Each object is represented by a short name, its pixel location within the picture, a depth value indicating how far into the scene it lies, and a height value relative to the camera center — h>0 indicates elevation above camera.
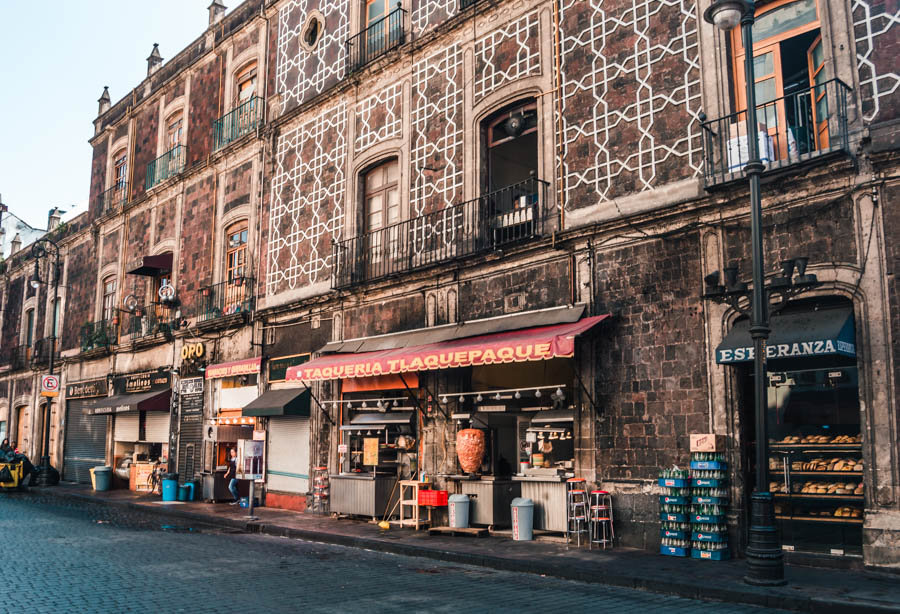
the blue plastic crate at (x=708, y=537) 10.12 -1.55
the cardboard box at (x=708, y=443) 10.40 -0.33
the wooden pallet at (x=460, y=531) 12.90 -1.88
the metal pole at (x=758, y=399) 8.35 +0.21
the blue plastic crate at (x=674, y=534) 10.50 -1.57
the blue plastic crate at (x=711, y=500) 10.15 -1.08
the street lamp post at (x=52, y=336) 26.80 +3.64
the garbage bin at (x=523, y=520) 12.34 -1.61
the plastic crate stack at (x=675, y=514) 10.49 -1.29
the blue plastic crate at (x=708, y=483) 10.14 -0.84
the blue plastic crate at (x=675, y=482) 10.49 -0.87
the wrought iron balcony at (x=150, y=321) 24.30 +3.25
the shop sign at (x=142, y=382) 24.19 +1.23
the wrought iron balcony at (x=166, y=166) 25.17 +8.50
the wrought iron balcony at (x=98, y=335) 27.77 +3.12
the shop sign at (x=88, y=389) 27.86 +1.15
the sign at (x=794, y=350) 8.97 +0.82
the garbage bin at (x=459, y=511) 13.28 -1.58
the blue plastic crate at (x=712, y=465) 10.24 -0.62
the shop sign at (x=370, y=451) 15.66 -0.64
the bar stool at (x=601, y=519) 11.40 -1.47
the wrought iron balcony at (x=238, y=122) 21.42 +8.50
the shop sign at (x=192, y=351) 22.33 +2.01
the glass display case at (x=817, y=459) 9.56 -0.52
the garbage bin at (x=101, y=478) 24.78 -1.85
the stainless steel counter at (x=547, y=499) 12.34 -1.30
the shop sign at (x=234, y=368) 19.66 +1.35
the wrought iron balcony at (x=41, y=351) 32.81 +2.94
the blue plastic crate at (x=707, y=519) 10.12 -1.32
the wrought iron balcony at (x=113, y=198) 28.75 +8.43
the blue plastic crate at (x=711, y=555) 10.09 -1.78
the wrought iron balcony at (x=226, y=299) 20.73 +3.36
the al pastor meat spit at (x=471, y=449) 13.56 -0.52
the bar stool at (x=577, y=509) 11.71 -1.39
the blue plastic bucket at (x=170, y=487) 20.83 -1.81
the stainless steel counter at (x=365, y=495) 15.12 -1.49
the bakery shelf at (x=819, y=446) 9.62 -0.36
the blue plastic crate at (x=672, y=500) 10.49 -1.11
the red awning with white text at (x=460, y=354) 11.45 +1.08
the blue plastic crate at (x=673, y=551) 10.45 -1.79
